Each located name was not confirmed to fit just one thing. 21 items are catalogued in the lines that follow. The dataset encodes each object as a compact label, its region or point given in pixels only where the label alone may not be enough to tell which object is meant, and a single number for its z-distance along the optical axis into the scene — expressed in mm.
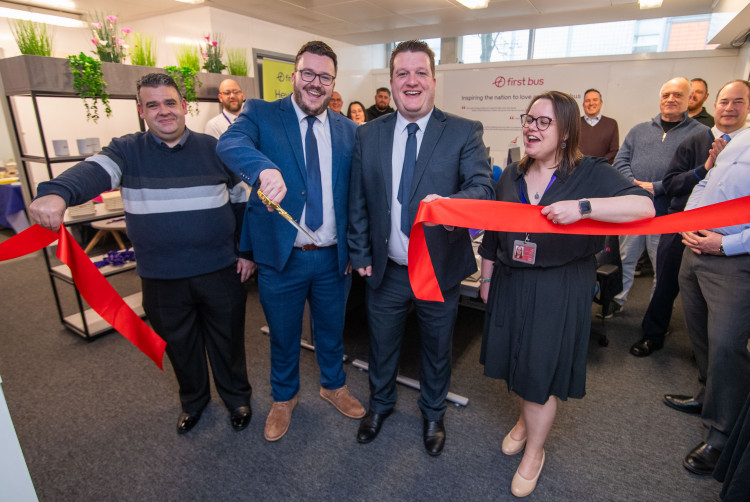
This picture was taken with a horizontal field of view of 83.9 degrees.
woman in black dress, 1570
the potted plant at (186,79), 3816
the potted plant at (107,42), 3363
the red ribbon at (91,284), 1494
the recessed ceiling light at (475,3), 5270
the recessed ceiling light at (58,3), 5578
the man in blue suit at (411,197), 1798
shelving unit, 2883
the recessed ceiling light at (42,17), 5758
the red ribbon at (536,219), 1481
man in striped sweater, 1927
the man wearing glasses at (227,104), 4355
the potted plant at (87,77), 3002
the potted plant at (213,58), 4547
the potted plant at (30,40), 2938
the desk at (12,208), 6023
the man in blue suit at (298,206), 1896
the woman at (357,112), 5984
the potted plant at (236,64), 4816
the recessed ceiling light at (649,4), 5027
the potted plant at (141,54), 3701
